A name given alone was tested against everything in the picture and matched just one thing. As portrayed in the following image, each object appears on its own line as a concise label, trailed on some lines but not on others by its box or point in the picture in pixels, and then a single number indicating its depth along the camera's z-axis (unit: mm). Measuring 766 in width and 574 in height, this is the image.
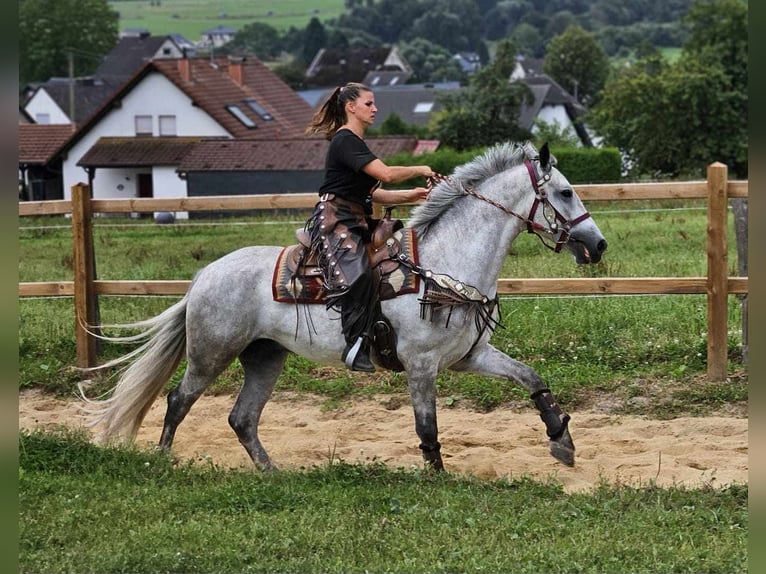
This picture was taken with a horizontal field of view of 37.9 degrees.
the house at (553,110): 65938
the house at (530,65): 120888
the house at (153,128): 49406
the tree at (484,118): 46906
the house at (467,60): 145875
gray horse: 6766
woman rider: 6652
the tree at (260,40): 169750
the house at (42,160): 52250
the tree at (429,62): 127875
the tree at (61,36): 99125
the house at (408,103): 78938
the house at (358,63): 117938
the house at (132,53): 92750
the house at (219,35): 166150
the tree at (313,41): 160375
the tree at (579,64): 99062
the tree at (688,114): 48375
